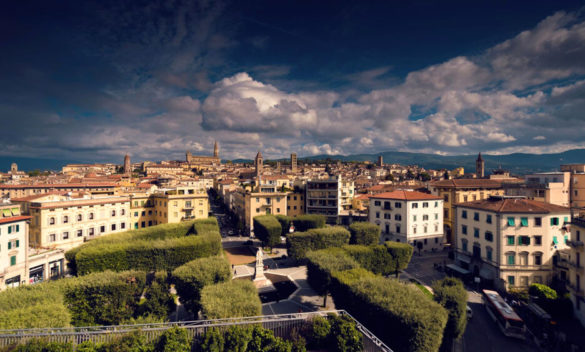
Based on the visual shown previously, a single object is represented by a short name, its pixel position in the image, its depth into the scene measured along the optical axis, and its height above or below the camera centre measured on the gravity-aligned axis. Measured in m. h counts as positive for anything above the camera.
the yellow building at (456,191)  62.75 -4.40
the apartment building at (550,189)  53.97 -3.32
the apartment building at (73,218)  48.75 -8.36
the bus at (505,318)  28.86 -16.31
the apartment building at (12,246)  36.28 -9.71
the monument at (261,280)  40.72 -16.25
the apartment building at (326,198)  79.56 -6.96
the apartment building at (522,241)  39.66 -10.35
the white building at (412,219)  58.09 -10.05
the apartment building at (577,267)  31.31 -11.30
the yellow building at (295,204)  81.88 -8.89
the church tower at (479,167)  157.79 +3.66
